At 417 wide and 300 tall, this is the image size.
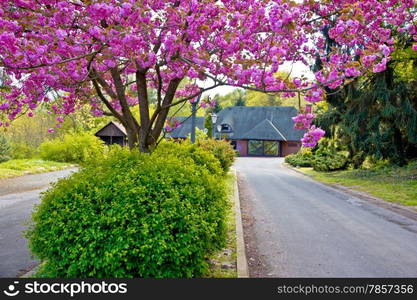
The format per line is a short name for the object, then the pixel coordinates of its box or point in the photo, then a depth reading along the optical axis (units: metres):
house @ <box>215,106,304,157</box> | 53.72
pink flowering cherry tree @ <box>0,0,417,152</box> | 5.34
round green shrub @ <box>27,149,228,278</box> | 4.19
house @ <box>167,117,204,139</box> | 56.81
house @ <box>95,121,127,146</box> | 40.16
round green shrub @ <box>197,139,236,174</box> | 18.78
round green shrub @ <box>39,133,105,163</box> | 29.28
